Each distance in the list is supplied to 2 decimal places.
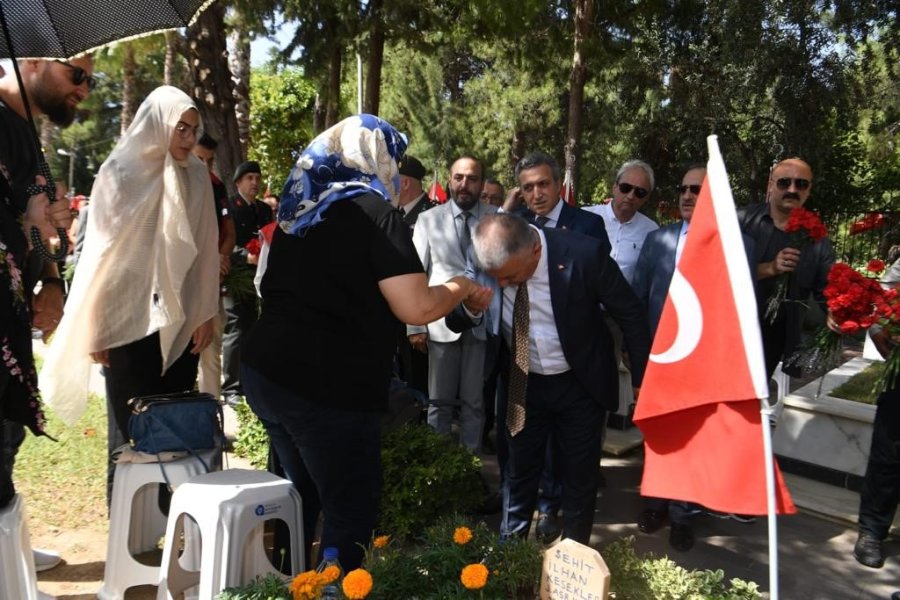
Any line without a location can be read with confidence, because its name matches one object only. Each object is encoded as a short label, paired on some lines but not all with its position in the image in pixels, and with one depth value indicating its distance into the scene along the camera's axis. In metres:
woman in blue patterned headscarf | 2.37
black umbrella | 2.95
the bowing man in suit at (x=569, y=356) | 3.10
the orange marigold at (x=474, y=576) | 2.26
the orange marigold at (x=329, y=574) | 2.30
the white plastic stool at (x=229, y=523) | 2.66
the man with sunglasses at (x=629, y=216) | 4.66
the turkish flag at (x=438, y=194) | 9.63
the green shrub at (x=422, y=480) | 3.63
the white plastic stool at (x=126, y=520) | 3.06
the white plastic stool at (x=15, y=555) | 2.54
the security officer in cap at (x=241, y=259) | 5.77
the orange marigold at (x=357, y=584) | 2.19
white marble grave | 4.52
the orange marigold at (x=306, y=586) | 2.26
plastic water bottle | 2.32
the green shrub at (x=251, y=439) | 4.50
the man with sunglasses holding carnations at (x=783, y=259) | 3.82
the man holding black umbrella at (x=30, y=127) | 2.79
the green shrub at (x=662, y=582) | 2.42
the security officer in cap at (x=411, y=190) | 5.39
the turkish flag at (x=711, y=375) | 1.94
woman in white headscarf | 3.40
